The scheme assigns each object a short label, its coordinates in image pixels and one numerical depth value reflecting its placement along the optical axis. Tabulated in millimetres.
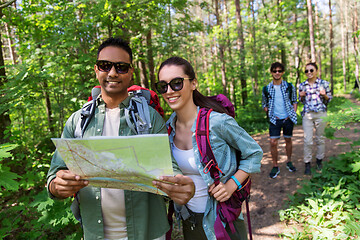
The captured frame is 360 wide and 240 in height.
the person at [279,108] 4598
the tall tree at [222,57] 11469
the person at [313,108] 4500
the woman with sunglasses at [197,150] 1623
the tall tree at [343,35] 21273
